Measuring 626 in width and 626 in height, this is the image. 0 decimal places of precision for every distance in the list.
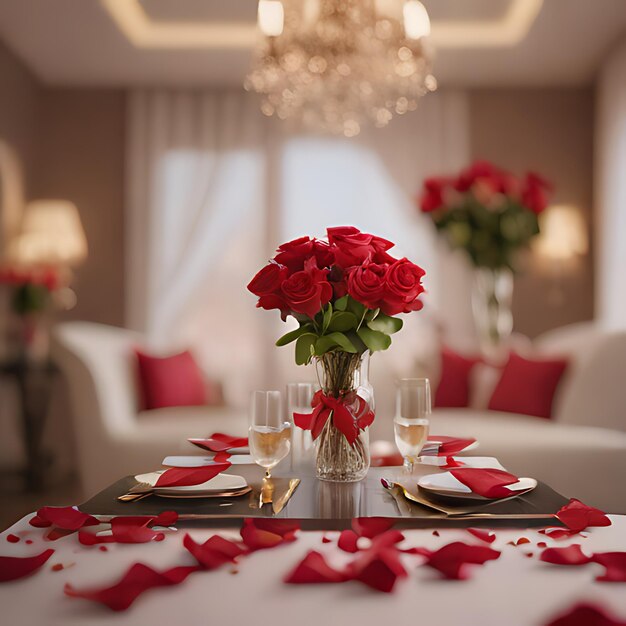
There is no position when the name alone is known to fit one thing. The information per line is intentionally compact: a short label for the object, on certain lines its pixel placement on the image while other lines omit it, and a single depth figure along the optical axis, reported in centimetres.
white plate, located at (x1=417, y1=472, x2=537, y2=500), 129
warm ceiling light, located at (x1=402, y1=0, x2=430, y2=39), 292
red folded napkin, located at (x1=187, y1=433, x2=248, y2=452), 176
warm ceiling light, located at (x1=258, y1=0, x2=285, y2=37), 296
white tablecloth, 83
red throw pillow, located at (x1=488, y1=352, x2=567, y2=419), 324
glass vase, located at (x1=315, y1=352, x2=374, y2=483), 152
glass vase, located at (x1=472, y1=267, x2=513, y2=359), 421
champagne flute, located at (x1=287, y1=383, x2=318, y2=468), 174
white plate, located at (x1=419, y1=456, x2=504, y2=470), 163
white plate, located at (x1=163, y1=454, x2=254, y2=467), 157
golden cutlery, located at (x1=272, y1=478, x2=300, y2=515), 127
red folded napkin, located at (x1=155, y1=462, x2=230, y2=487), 133
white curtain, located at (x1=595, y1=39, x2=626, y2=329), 455
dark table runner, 119
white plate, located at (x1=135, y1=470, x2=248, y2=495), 132
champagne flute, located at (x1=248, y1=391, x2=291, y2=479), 139
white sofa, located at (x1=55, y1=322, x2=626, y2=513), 269
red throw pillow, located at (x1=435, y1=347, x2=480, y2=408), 360
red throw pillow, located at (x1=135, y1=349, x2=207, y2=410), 347
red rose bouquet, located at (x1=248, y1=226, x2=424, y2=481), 145
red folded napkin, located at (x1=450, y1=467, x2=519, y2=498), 128
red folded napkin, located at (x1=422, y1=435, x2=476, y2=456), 172
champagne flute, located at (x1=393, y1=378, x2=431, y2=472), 152
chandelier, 300
